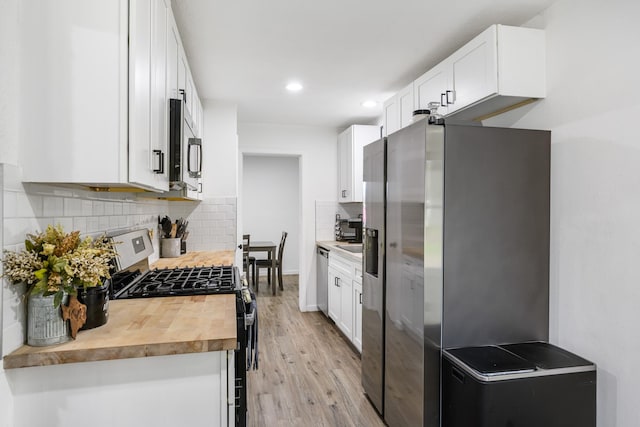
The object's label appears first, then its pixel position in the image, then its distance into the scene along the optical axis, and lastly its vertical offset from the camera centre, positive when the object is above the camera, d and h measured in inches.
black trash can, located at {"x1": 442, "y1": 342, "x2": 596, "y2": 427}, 59.6 -29.3
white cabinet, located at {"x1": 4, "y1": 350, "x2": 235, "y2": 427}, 43.8 -22.5
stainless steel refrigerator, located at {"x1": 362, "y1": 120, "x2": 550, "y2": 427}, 68.5 -6.0
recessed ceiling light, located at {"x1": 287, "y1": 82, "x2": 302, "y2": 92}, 124.0 +42.9
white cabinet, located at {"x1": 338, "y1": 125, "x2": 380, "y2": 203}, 163.9 +26.4
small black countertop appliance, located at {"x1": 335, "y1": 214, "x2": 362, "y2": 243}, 168.6 -8.1
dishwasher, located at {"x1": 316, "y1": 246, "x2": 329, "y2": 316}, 166.7 -31.1
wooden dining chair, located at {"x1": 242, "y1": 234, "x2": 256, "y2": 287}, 205.0 -26.8
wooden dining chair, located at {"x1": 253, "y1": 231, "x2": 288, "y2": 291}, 222.7 -32.3
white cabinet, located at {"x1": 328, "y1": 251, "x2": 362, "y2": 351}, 124.5 -31.2
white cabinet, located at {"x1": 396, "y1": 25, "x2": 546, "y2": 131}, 74.5 +30.1
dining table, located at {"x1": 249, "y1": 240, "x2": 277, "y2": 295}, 217.0 -22.0
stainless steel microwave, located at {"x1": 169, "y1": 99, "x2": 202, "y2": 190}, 66.9 +12.1
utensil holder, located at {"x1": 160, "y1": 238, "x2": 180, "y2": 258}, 124.0 -12.5
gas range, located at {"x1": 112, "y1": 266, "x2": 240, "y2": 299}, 69.6 -15.1
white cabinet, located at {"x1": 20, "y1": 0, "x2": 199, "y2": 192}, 44.3 +14.6
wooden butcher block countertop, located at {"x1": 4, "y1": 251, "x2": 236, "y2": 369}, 42.6 -16.1
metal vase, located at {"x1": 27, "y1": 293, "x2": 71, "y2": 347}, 43.7 -13.1
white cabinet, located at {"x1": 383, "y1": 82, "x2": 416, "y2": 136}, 108.9 +32.3
